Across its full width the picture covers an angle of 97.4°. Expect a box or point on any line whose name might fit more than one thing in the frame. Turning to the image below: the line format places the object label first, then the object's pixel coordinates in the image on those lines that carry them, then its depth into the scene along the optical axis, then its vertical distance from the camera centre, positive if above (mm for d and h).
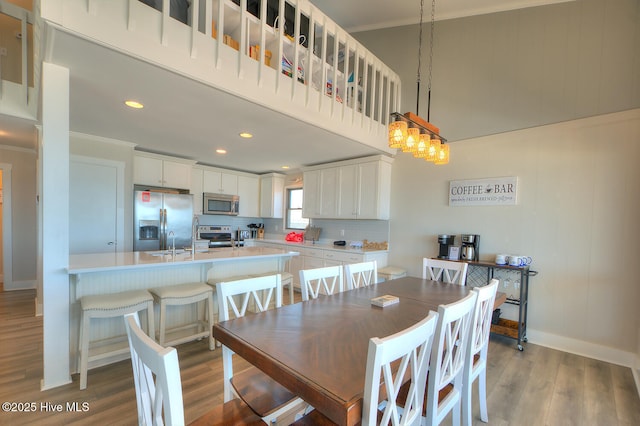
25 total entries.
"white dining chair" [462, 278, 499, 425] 1548 -821
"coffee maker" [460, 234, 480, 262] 3410 -453
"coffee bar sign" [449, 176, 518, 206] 3309 +234
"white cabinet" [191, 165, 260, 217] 5227 +368
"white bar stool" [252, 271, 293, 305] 3321 -878
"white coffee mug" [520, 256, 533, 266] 3085 -546
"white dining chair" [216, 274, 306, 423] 1276 -904
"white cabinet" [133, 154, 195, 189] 4262 +497
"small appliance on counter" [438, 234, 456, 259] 3635 -434
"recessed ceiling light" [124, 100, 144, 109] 2553 +903
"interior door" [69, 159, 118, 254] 3525 -83
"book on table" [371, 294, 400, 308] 1874 -635
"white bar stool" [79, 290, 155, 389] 2064 -835
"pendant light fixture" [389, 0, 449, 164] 1943 +517
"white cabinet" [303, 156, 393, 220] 4297 +292
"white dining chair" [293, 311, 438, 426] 854 -573
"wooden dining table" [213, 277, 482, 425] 953 -635
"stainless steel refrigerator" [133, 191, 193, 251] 4012 -254
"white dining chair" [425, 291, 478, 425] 1187 -731
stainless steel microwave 5305 +4
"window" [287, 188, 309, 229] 5926 -90
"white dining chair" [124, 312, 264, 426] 765 -543
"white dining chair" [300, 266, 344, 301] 2082 -546
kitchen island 2287 -691
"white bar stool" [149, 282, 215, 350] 2455 -884
